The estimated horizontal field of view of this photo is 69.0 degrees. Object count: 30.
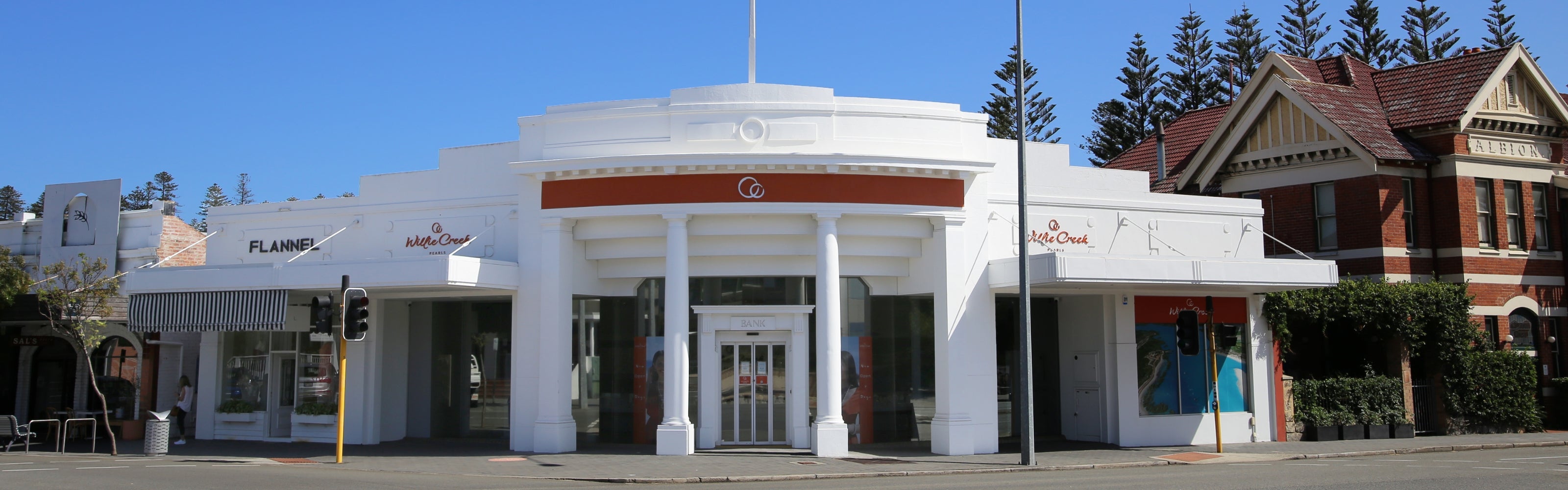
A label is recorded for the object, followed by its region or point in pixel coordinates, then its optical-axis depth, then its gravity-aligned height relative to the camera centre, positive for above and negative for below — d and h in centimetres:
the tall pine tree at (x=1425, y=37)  4709 +1346
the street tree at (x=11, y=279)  2419 +189
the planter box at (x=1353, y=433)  2398 -145
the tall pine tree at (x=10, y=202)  9700 +1424
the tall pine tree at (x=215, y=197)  9338 +1390
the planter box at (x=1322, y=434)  2369 -145
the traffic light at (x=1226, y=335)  2055 +53
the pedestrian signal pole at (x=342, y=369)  1806 -4
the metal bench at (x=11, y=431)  2111 -117
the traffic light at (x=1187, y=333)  1981 +54
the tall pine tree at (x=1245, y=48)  5100 +1413
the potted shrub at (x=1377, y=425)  2428 -131
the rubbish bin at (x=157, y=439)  2017 -125
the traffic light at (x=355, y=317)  1803 +80
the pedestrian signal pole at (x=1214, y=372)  1986 -15
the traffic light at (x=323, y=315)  1814 +82
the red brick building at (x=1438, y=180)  2669 +438
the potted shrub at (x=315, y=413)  2328 -94
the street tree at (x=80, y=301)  2247 +134
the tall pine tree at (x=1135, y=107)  5300 +1198
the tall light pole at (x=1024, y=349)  1861 +25
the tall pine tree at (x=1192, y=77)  5184 +1313
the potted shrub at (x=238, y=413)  2395 -95
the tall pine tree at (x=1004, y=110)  5116 +1140
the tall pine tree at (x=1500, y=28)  4656 +1359
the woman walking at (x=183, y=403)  2325 -74
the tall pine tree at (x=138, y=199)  9375 +1402
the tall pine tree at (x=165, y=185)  9438 +1512
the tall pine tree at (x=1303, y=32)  4947 +1432
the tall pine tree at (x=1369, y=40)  4778 +1354
